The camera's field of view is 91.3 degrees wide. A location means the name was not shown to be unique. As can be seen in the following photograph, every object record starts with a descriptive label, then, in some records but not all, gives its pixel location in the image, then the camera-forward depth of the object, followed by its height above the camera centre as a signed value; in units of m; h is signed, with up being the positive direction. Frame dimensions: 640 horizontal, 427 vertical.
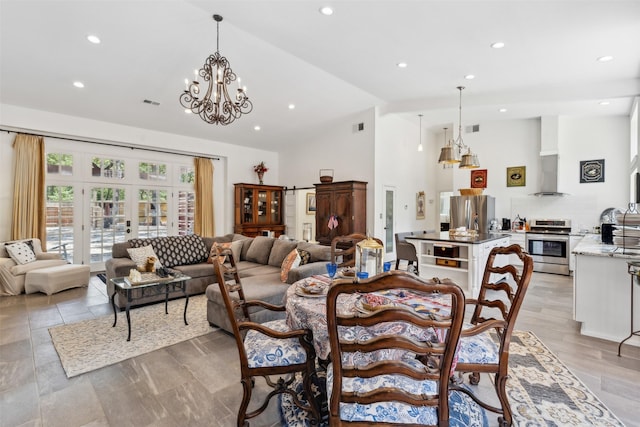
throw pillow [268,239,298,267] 4.68 -0.62
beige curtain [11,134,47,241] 5.40 +0.39
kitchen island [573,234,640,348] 3.07 -0.86
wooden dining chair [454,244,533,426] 1.70 -0.80
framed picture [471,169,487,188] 7.53 +0.78
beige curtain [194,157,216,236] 7.64 +0.29
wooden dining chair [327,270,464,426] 1.14 -0.65
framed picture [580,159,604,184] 6.34 +0.81
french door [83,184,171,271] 6.39 -0.10
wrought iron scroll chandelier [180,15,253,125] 3.82 +1.46
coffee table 3.28 -0.87
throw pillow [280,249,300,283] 3.82 -0.66
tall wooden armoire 6.75 +0.06
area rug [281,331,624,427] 1.94 -1.30
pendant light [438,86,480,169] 5.13 +0.86
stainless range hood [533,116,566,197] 6.57 +1.16
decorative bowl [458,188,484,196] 7.08 +0.44
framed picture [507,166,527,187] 7.06 +0.78
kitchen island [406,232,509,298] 4.45 -0.70
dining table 1.51 -0.54
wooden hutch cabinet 8.03 +0.02
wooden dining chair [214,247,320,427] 1.80 -0.85
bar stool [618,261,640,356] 2.64 -0.51
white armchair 4.74 -0.93
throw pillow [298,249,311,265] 4.24 -0.63
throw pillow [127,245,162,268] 4.43 -0.63
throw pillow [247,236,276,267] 4.99 -0.64
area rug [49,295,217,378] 2.76 -1.30
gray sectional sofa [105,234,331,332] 3.47 -0.79
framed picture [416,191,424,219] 8.66 +0.15
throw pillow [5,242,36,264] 4.93 -0.67
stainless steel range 6.17 -0.70
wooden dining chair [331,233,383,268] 2.98 -0.40
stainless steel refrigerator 6.73 -0.04
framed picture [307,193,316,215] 9.18 +0.16
